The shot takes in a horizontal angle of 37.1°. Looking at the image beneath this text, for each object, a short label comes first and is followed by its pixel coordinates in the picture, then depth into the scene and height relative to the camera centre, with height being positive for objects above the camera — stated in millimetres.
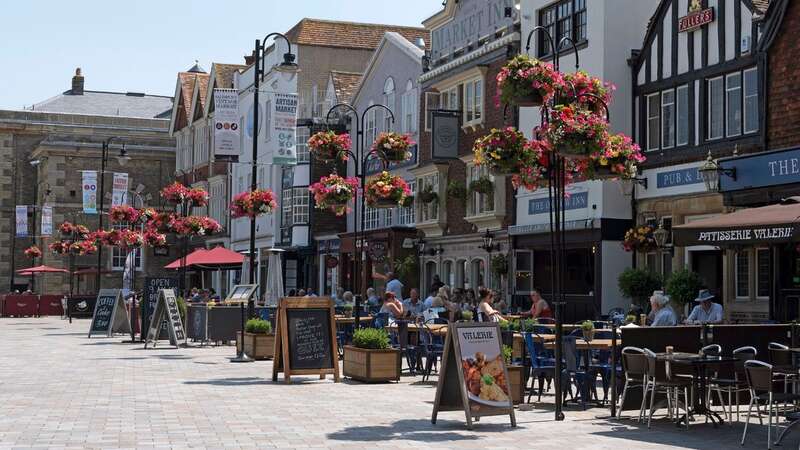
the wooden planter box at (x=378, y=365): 19422 -1399
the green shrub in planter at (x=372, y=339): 19484 -977
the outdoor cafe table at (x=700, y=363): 13625 -951
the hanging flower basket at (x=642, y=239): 27094 +961
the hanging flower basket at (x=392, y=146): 26281 +2957
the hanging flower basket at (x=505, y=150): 15156 +1657
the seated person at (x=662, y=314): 18172 -500
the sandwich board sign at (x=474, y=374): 13828 -1103
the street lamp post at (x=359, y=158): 43969 +4711
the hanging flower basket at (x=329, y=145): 25891 +2926
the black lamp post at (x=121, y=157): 50756 +5382
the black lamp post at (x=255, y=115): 24641 +3428
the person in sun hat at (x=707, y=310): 18766 -448
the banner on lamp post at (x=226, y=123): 26797 +3515
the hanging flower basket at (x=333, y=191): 25609 +1892
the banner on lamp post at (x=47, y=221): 63000 +2947
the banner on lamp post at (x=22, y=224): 63188 +2791
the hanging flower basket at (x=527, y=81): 14922 +2515
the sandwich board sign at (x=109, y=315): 33969 -1084
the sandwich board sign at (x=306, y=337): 19422 -966
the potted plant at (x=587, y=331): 15789 -665
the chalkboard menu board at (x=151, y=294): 31188 -430
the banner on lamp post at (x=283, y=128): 26906 +3452
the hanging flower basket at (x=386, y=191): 26500 +1965
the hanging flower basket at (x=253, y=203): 26609 +1689
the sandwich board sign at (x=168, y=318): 29047 -985
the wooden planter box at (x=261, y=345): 24297 -1369
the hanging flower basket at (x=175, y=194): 35656 +2512
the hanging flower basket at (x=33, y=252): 65312 +1355
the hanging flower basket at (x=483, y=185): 35062 +2794
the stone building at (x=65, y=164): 74250 +7283
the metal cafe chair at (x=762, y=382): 12148 -1034
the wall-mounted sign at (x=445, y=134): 37406 +4583
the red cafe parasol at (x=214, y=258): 39594 +679
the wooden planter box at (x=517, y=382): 15586 -1337
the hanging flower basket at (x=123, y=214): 42562 +2284
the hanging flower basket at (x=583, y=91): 15398 +2469
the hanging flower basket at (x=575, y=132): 14594 +1828
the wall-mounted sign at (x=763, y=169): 21911 +2133
